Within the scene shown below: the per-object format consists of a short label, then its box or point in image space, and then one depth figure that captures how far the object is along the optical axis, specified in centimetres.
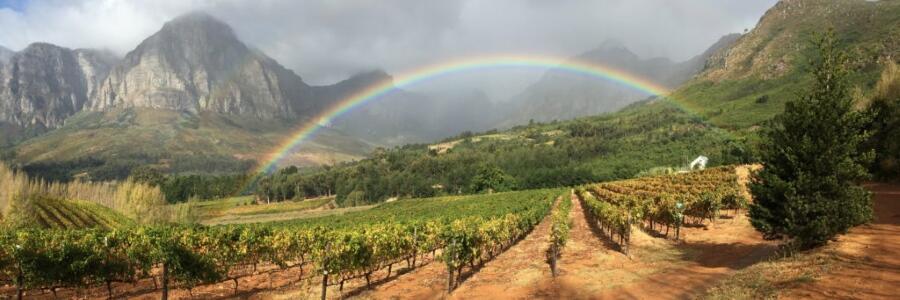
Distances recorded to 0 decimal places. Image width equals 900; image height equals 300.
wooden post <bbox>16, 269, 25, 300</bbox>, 1730
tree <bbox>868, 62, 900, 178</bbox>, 3703
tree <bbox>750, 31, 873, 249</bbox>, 1872
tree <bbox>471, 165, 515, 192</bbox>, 13200
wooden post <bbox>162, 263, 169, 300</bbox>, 1748
